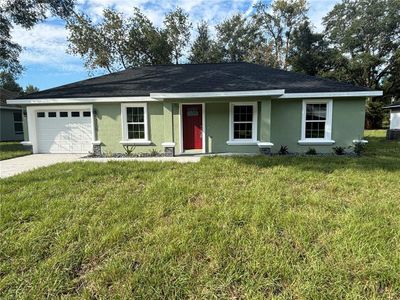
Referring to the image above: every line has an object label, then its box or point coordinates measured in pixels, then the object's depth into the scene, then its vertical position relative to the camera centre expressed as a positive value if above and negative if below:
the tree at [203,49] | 29.00 +9.86
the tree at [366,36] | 26.23 +10.75
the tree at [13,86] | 40.13 +7.56
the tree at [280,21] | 29.07 +13.86
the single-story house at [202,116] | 9.60 +0.53
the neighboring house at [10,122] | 18.20 +0.50
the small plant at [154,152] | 10.10 -1.04
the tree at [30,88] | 59.38 +10.46
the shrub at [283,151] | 9.84 -0.96
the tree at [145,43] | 24.97 +9.14
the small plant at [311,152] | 9.73 -0.99
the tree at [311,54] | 28.61 +8.99
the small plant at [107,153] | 10.46 -1.10
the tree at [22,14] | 13.31 +6.65
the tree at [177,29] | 25.88 +11.15
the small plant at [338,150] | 9.62 -0.93
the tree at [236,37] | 31.56 +12.34
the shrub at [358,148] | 9.54 -0.83
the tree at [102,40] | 23.23 +9.01
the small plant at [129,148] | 10.48 -0.87
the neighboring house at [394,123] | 16.51 +0.34
